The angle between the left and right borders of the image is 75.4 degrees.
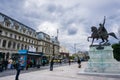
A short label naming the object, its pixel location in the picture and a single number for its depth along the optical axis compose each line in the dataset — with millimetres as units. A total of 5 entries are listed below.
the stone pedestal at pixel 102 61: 10492
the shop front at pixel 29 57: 14054
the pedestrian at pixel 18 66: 6560
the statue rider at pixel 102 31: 11815
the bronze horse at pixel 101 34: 11787
